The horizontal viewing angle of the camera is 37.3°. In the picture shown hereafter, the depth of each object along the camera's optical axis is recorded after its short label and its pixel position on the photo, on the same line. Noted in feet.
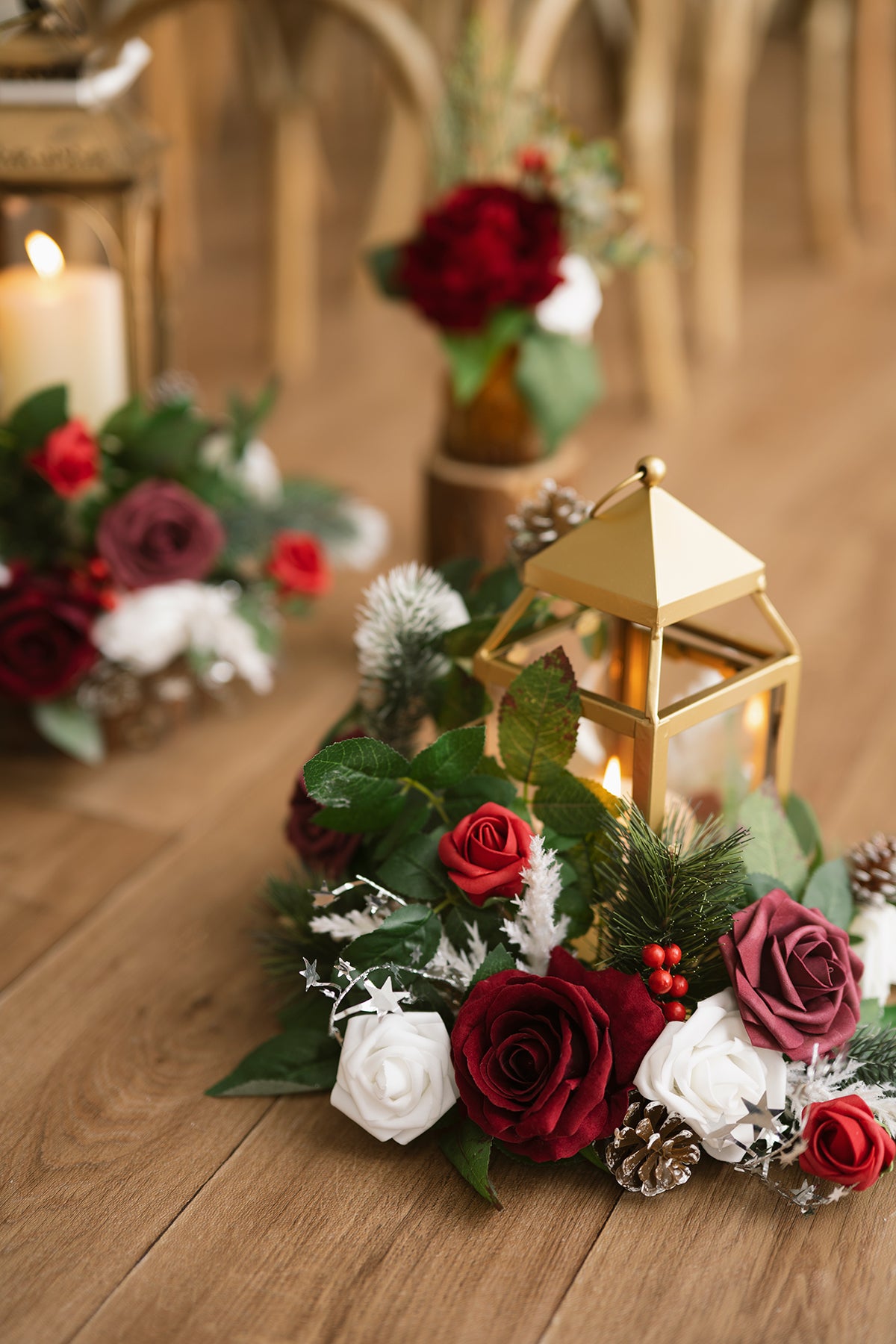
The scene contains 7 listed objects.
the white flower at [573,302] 4.70
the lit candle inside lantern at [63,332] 4.15
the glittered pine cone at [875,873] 2.84
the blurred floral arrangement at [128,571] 3.91
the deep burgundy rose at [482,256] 4.41
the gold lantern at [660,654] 2.60
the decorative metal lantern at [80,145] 4.00
